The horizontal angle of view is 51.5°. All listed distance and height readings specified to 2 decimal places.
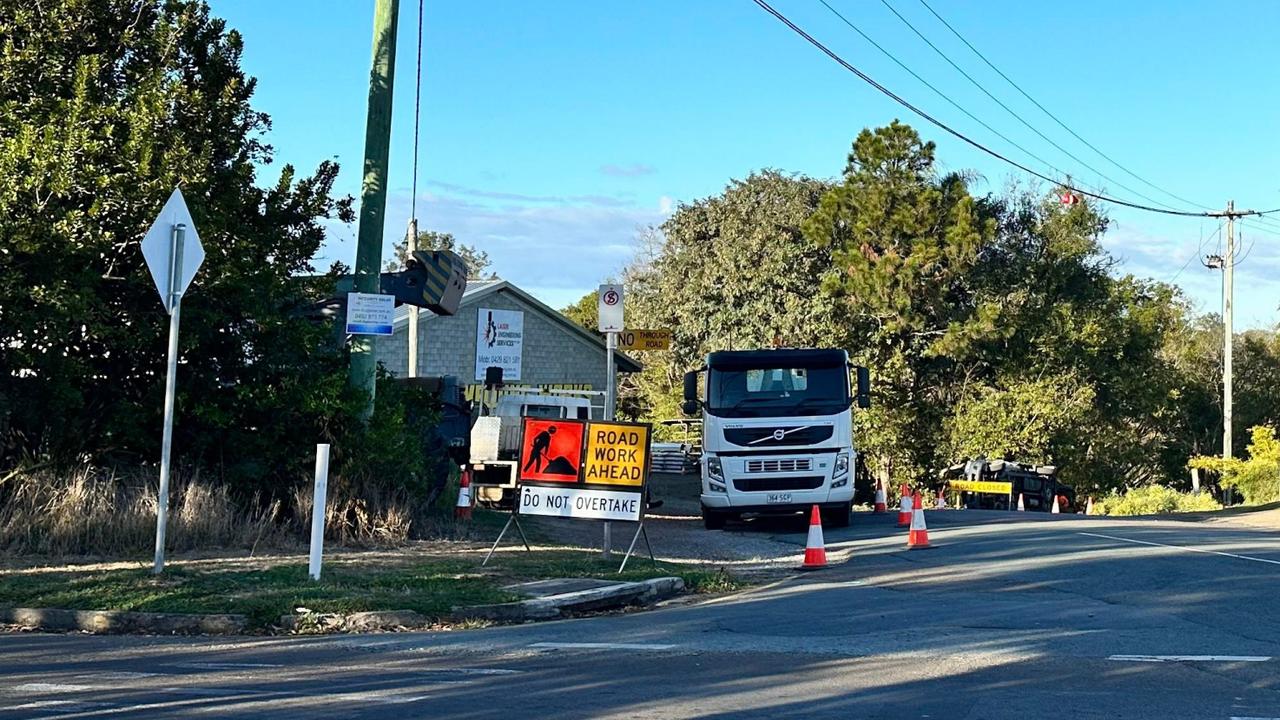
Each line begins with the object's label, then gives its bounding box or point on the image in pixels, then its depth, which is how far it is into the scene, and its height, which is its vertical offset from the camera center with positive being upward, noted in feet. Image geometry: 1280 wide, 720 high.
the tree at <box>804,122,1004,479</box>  133.28 +17.96
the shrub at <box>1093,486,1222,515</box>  113.91 -3.14
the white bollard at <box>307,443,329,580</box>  38.37 -1.99
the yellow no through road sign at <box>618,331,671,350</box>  67.87 +5.68
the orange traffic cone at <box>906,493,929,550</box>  55.98 -3.15
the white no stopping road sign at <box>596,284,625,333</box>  59.82 +6.35
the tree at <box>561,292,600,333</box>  234.58 +25.11
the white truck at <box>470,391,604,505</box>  79.56 -0.49
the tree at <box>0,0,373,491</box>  45.91 +6.55
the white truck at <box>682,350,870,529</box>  66.08 +1.24
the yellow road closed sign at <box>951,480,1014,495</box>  111.04 -2.14
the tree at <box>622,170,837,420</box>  141.38 +19.40
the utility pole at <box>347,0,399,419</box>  52.60 +10.46
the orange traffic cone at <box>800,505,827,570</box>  49.78 -3.53
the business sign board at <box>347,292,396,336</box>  50.01 +4.80
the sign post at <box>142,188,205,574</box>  38.60 +5.06
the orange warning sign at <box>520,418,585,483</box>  45.96 -0.08
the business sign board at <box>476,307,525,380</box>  127.24 +10.17
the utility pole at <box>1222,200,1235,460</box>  141.90 +15.33
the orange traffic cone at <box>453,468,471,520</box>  62.35 -2.58
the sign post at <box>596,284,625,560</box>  59.67 +6.13
